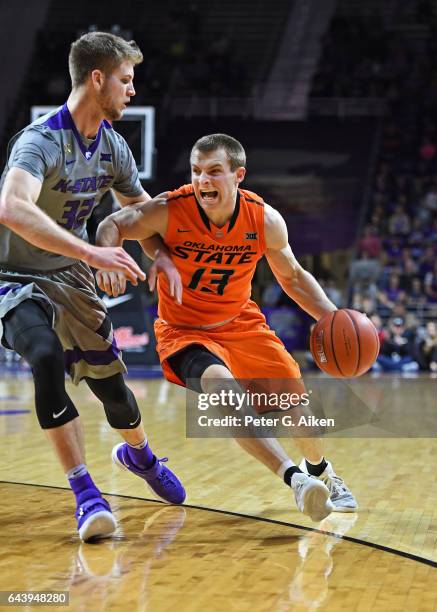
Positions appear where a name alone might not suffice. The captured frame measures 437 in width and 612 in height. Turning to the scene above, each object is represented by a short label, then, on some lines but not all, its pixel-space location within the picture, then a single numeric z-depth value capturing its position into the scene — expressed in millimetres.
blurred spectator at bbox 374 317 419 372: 14484
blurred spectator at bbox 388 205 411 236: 17469
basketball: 4645
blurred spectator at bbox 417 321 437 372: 14484
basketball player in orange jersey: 4520
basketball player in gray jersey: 3760
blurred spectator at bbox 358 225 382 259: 16844
